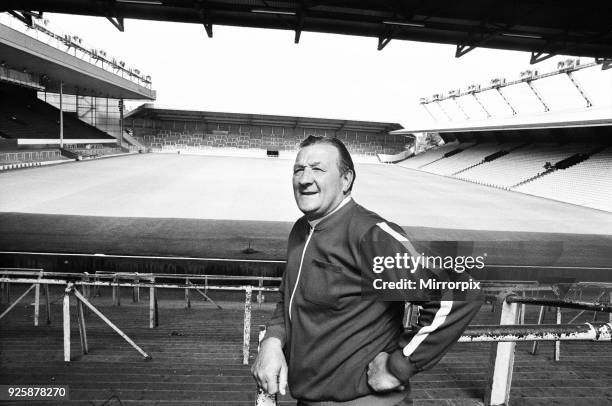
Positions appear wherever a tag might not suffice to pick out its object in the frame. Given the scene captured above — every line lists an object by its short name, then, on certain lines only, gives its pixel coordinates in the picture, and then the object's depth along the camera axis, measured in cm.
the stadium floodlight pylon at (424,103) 4270
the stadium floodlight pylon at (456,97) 3722
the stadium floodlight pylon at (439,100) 4006
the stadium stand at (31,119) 2591
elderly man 127
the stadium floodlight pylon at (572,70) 2288
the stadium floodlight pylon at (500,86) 3068
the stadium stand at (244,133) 4738
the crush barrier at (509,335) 160
